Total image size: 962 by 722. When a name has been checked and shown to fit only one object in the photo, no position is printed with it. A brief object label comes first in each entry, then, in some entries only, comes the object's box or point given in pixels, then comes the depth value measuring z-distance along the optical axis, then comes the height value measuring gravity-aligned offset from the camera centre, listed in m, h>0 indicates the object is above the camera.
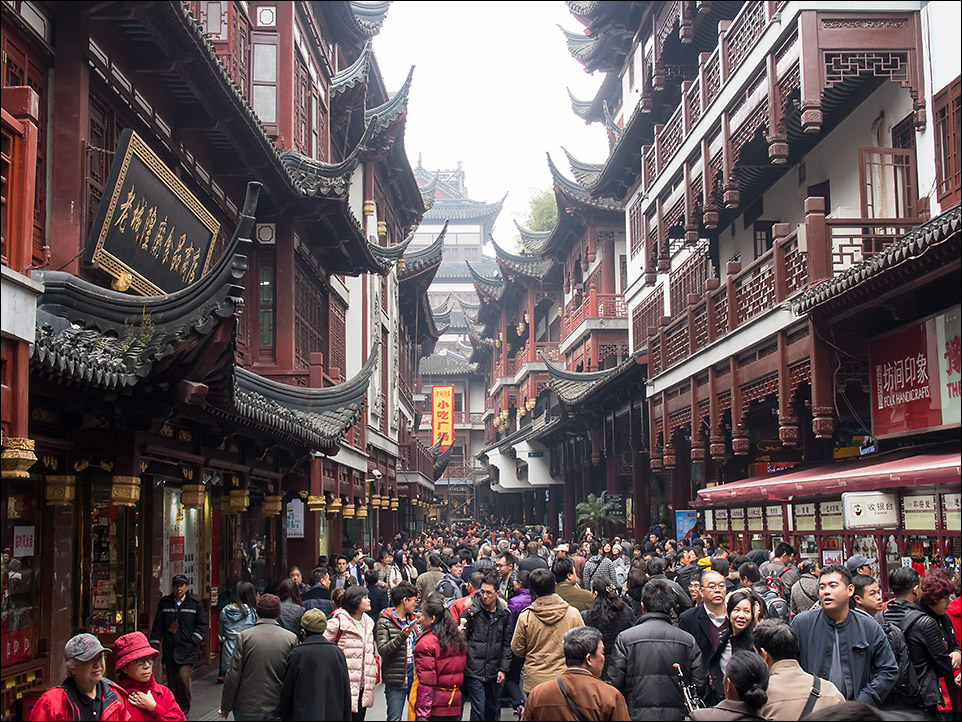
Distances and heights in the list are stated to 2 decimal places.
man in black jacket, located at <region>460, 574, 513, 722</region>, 9.19 -1.30
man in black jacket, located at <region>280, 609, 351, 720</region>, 7.39 -1.23
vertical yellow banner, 57.19 +4.38
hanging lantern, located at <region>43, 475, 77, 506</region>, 9.48 +0.12
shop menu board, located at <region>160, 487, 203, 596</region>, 13.20 -0.50
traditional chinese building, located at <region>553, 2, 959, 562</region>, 13.41 +4.57
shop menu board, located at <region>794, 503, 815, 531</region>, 14.89 -0.39
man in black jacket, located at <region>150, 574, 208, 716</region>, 11.30 -1.38
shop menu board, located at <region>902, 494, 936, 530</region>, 11.51 -0.27
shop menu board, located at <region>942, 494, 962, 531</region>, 10.91 -0.25
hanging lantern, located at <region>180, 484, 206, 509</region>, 13.07 +0.06
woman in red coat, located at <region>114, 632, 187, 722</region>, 6.01 -0.98
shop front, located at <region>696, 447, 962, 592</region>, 11.12 -0.25
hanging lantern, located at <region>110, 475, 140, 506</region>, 10.27 +0.11
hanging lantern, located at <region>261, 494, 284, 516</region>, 17.91 -0.10
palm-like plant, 29.89 -0.51
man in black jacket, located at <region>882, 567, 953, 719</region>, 7.03 -1.05
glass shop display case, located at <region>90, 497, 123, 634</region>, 10.92 -0.68
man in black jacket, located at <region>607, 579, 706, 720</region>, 6.81 -1.10
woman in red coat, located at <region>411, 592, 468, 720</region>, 8.61 -1.36
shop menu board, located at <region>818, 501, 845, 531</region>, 13.91 -0.35
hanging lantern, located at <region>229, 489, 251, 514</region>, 15.35 -0.02
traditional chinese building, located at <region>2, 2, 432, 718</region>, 9.11 +1.82
